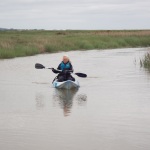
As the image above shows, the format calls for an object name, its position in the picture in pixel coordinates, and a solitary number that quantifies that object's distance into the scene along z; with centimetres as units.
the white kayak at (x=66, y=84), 1617
